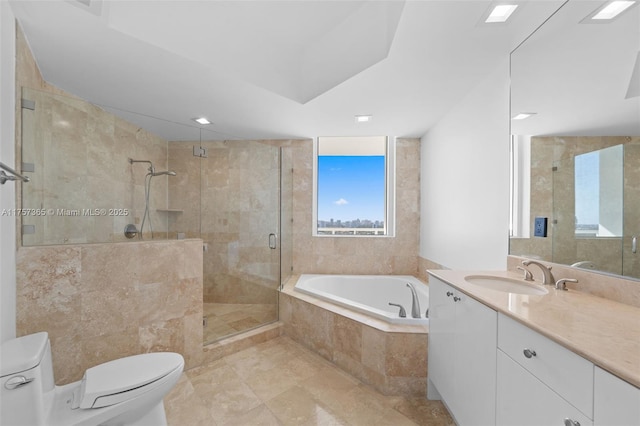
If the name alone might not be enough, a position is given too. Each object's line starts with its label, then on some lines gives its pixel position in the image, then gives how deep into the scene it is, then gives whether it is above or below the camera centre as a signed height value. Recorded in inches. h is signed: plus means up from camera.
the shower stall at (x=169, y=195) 62.0 +5.0
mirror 40.5 +14.1
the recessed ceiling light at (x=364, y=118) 98.9 +37.8
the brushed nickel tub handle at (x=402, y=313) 78.6 -32.1
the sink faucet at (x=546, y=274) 52.2 -12.8
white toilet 38.6 -32.5
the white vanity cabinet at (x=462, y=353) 42.4 -28.2
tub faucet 79.1 -30.4
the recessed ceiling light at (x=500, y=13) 48.0 +39.5
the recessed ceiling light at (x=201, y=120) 101.4 +37.6
